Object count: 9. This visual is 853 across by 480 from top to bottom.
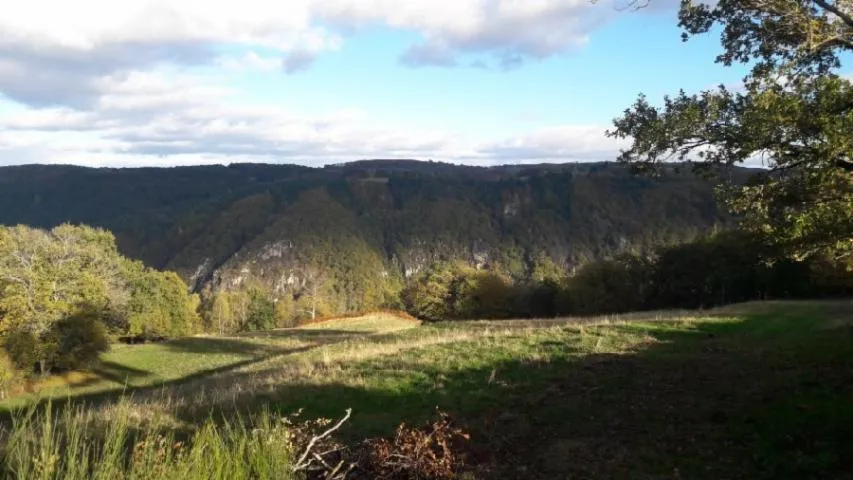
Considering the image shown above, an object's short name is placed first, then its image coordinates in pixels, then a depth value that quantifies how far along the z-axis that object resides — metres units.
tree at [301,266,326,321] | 142.68
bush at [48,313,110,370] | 41.50
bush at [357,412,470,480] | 6.56
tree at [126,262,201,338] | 68.56
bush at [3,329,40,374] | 37.94
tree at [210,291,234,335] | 122.59
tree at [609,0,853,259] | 8.91
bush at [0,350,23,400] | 34.44
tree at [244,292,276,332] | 106.38
